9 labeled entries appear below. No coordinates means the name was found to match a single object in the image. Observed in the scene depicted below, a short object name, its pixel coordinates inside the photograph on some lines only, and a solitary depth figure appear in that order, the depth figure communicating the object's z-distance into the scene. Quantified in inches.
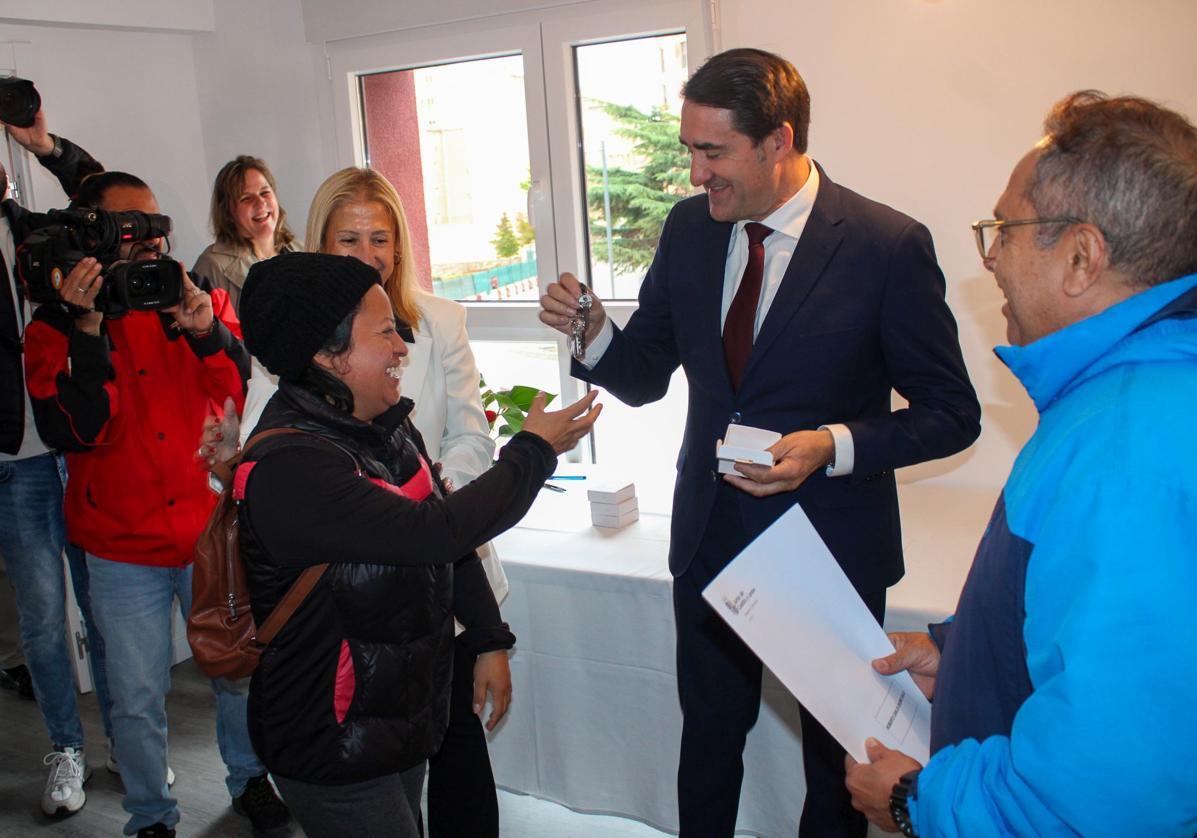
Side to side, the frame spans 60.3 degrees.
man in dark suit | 73.4
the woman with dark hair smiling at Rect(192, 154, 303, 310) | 139.2
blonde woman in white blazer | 79.2
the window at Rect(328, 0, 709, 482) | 135.3
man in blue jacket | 34.4
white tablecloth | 99.7
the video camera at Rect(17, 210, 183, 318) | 89.6
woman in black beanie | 58.7
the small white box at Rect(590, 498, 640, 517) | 117.1
